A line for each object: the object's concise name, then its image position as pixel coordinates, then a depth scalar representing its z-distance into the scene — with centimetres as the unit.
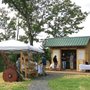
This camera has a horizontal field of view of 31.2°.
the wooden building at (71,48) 1583
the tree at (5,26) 2234
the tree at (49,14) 1952
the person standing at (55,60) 1598
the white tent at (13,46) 1093
